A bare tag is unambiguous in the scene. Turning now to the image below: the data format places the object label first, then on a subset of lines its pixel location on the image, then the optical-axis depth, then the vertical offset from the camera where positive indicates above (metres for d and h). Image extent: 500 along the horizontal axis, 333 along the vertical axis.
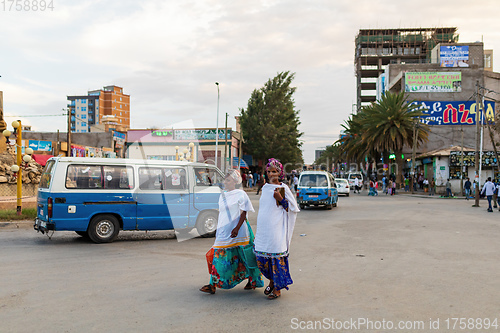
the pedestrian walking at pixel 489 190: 21.57 -0.89
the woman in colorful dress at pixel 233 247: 5.93 -1.04
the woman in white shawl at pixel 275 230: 5.71 -0.77
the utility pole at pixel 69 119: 29.53 +3.44
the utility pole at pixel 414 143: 42.51 +2.71
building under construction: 105.75 +28.82
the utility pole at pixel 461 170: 38.06 +0.10
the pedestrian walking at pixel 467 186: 32.06 -1.06
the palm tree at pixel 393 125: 45.47 +4.63
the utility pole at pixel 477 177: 25.05 -0.36
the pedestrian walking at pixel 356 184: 45.31 -1.35
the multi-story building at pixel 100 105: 120.29 +17.46
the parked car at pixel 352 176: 50.39 -0.63
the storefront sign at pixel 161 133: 52.12 +4.23
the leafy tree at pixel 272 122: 57.62 +6.24
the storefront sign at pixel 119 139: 50.50 +3.48
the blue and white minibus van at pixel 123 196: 10.34 -0.66
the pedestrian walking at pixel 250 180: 52.16 -1.25
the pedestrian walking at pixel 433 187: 39.38 -1.52
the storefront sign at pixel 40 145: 37.09 +1.95
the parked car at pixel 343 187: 35.88 -1.32
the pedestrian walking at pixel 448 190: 36.16 -1.52
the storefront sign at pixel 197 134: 51.97 +4.10
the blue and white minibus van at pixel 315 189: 21.48 -0.90
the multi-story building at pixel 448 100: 57.94 +9.27
